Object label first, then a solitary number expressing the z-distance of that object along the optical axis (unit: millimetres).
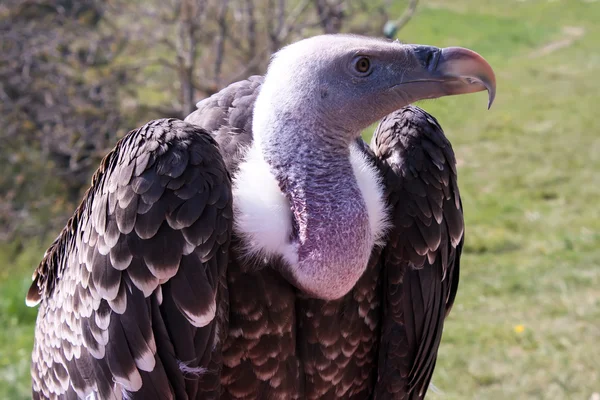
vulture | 2102
